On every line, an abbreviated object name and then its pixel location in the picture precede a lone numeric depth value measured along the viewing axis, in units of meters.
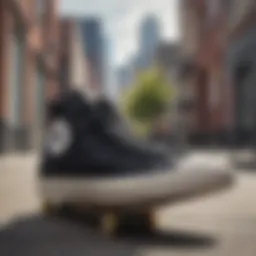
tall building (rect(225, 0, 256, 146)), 3.41
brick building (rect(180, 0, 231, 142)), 3.63
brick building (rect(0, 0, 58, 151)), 3.53
